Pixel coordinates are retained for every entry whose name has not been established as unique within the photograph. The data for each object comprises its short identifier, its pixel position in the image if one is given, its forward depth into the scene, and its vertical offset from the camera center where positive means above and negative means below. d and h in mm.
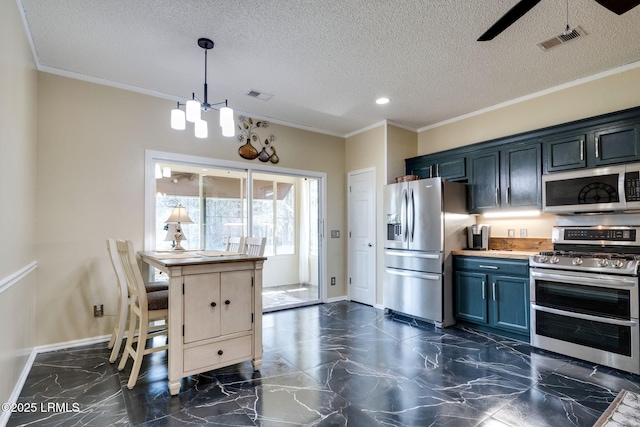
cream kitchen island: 2354 -644
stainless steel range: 2689 -621
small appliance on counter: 4047 -137
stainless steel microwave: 2921 +318
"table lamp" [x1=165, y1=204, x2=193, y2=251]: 3643 +69
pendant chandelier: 2715 +865
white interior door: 4980 -167
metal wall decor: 4492 +1148
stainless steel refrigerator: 3930 -225
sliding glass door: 3969 +157
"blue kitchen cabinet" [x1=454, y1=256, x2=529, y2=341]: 3377 -746
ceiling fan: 1681 +1114
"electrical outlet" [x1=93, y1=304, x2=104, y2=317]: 3404 -849
